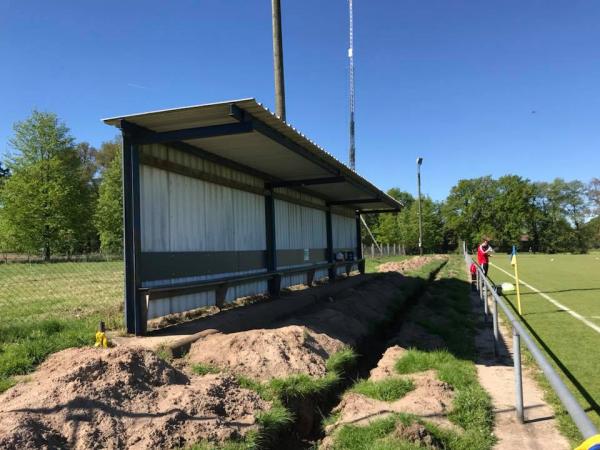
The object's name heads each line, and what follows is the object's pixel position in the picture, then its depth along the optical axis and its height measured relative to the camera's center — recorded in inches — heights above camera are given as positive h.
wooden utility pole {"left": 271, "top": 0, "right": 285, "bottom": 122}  605.9 +235.6
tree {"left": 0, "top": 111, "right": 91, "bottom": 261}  1681.8 +206.8
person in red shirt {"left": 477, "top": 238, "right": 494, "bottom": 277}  593.5 -17.3
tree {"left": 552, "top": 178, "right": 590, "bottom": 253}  3297.2 +241.5
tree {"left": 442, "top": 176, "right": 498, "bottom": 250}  3267.7 +204.8
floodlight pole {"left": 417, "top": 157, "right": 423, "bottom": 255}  1787.6 +248.0
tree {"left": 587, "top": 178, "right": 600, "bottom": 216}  3324.3 +279.4
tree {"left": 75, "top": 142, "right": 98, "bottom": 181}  2817.4 +553.4
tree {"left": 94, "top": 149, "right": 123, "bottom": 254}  2004.2 +145.2
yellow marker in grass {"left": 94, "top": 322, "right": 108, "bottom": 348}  244.7 -44.1
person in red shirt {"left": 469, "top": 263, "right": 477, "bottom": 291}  676.1 -51.5
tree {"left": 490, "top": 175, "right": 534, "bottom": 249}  3171.8 +177.8
